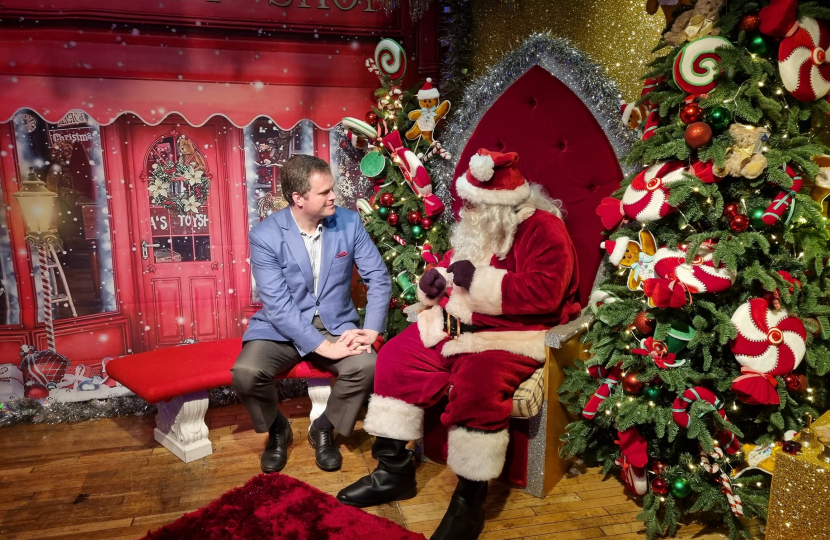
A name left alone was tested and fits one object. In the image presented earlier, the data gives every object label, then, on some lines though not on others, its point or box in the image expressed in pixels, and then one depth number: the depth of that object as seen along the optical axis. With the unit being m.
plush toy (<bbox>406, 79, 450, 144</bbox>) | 3.82
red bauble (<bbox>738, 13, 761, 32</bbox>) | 2.18
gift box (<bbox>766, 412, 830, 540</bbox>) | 1.94
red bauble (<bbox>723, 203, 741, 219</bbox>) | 2.27
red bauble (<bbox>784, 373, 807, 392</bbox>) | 2.29
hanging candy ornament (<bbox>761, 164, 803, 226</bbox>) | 2.17
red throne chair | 2.76
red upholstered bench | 3.14
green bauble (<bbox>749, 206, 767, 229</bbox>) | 2.21
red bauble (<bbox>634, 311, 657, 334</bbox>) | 2.45
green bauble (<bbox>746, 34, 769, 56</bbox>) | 2.20
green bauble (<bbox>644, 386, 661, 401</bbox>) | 2.48
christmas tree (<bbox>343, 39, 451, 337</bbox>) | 3.81
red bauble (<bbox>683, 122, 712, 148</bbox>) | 2.23
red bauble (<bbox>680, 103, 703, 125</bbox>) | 2.27
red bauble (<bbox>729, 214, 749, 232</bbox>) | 2.22
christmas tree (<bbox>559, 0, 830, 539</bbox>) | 2.19
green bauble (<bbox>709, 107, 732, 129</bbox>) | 2.20
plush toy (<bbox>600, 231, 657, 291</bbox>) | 2.48
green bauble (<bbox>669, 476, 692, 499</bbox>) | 2.49
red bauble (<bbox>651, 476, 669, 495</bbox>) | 2.54
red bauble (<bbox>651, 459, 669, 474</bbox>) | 2.58
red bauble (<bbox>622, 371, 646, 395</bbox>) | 2.51
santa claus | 2.53
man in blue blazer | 3.12
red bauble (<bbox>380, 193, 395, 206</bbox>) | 3.83
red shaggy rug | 2.50
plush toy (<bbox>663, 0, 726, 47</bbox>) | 2.33
